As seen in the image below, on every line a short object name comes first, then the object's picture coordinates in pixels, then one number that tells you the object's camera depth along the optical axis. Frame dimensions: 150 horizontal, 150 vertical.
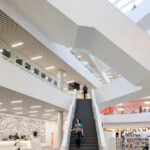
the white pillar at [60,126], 13.82
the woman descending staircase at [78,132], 7.09
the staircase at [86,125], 7.16
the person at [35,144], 4.74
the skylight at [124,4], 13.62
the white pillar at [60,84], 12.51
